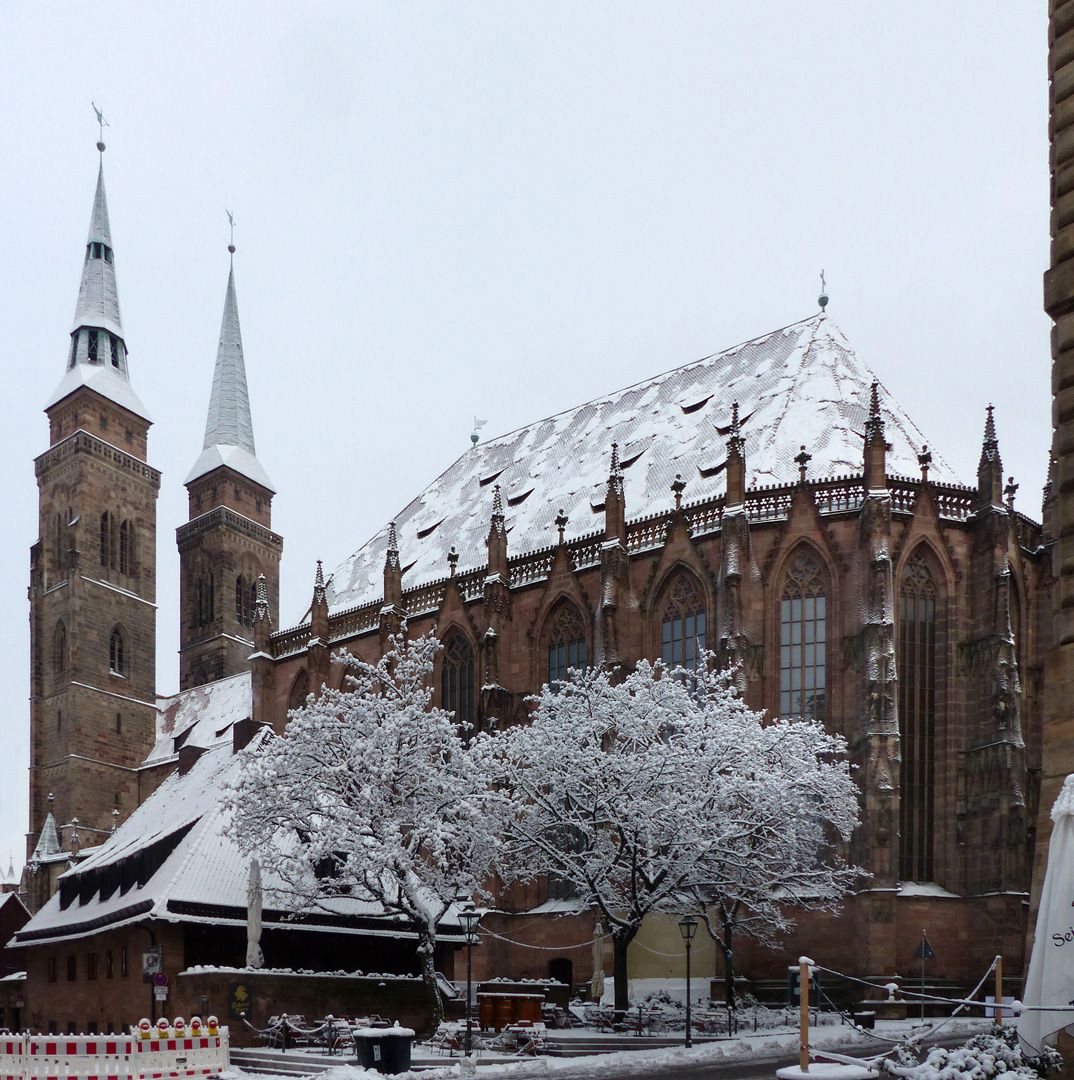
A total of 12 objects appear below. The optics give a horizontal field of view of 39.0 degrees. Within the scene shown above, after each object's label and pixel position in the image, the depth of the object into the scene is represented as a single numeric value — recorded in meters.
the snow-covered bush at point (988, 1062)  13.52
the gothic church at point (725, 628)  40.09
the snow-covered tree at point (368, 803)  33.84
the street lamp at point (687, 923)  33.50
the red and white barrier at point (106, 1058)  22.55
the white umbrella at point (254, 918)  35.06
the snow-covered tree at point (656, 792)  34.25
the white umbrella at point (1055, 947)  13.47
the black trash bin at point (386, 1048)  23.58
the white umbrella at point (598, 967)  42.06
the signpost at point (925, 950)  34.19
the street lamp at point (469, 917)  30.84
